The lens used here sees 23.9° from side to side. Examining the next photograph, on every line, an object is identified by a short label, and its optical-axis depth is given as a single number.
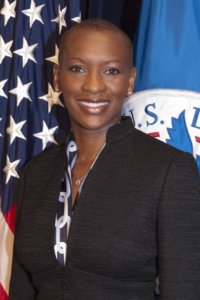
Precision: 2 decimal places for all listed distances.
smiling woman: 0.98
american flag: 1.69
